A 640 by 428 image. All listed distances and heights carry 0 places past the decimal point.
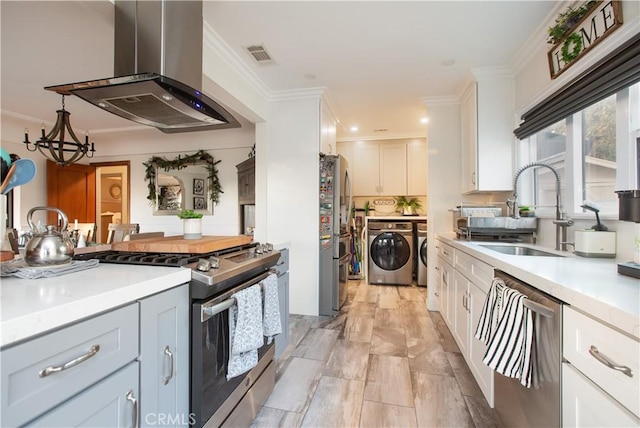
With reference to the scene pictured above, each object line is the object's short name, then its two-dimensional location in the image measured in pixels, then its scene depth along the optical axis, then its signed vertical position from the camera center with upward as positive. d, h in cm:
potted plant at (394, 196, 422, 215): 504 +20
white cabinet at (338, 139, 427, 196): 493 +90
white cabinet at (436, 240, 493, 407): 161 -63
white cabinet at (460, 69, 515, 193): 264 +83
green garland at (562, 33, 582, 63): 166 +104
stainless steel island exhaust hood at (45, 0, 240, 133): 126 +76
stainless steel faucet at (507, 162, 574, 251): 176 -4
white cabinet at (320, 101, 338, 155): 328 +110
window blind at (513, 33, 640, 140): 129 +73
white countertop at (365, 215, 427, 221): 448 -3
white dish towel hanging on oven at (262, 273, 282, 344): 146 -50
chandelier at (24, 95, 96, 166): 258 +76
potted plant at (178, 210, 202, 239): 160 -5
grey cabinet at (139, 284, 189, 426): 89 -49
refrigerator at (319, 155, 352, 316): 313 -20
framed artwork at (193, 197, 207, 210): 449 +21
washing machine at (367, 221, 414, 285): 441 -58
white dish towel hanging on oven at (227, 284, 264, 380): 124 -53
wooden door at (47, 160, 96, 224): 455 +44
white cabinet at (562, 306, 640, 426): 67 -41
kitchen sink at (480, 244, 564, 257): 196 -24
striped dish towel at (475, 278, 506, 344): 129 -46
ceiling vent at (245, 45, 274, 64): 233 +141
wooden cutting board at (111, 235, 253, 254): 134 -14
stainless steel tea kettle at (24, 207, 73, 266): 95 -11
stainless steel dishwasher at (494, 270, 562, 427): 95 -56
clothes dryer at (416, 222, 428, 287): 436 -59
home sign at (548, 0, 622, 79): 141 +104
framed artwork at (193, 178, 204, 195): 449 +49
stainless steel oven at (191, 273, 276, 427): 108 -65
